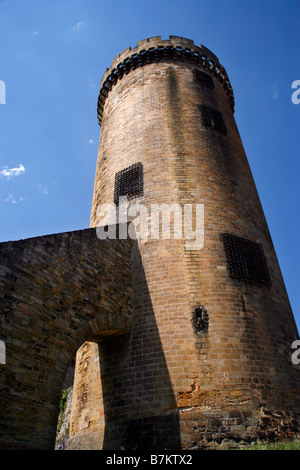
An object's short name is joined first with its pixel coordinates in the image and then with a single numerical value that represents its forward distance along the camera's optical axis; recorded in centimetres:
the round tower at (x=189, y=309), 746
